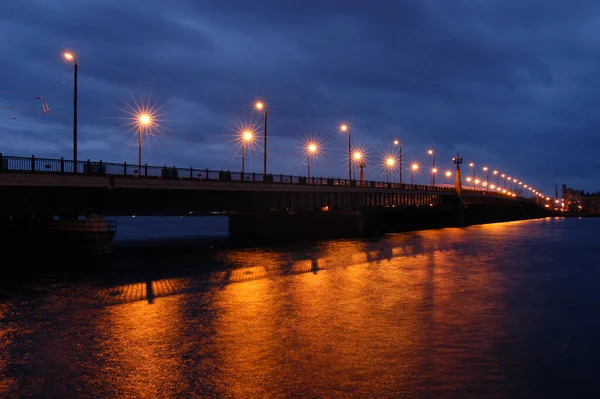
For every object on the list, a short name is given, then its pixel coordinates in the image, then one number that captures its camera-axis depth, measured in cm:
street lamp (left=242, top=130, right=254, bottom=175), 5741
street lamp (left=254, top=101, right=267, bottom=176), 5597
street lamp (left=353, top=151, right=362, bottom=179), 9361
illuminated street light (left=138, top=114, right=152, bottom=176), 4453
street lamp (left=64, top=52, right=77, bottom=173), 3669
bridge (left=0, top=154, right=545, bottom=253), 3741
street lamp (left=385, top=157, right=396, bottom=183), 10471
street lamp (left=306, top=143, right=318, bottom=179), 7434
